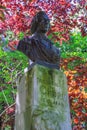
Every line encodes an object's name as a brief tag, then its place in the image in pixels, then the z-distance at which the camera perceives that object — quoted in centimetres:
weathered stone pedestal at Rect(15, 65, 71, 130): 525
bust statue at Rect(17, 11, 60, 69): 607
